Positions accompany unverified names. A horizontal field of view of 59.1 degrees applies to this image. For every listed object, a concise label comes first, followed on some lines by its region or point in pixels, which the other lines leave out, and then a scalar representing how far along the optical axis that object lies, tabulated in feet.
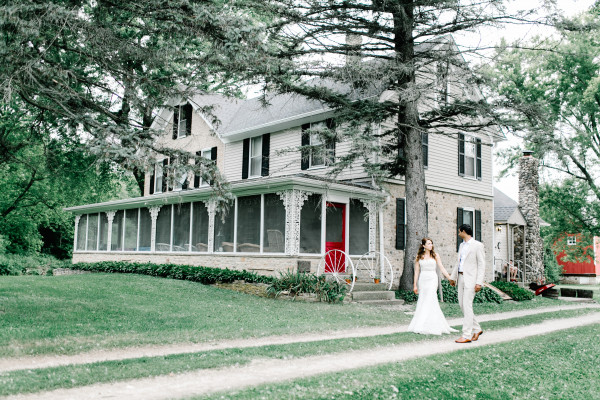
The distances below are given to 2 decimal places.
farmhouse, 53.01
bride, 30.35
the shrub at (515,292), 58.23
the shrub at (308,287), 44.88
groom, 27.37
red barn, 118.70
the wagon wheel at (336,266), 50.61
